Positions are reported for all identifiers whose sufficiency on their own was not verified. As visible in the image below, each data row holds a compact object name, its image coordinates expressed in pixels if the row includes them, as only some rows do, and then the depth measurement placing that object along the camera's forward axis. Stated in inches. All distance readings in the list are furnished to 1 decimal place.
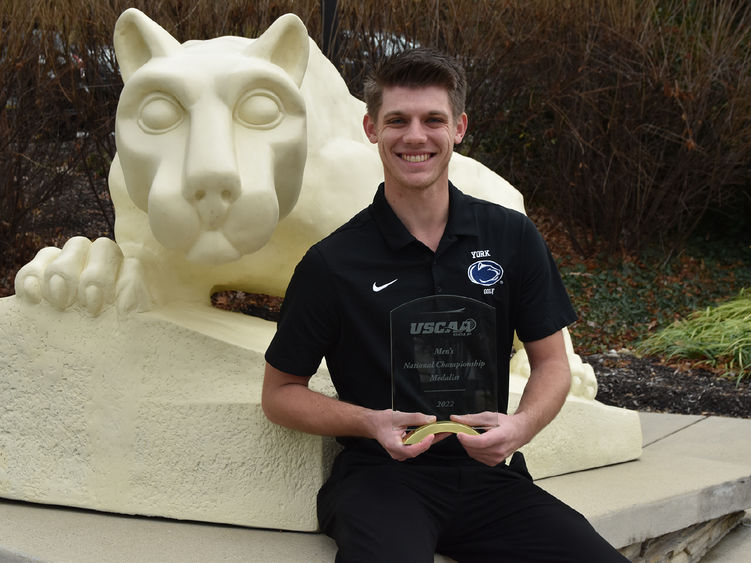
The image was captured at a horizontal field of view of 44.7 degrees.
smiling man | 88.0
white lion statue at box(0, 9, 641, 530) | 97.0
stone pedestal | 107.8
